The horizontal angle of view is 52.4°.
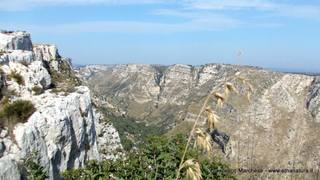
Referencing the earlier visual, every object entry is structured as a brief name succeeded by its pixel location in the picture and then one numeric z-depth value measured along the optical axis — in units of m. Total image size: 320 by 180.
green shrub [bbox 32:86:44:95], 23.74
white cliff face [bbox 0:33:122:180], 18.49
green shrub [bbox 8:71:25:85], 23.77
